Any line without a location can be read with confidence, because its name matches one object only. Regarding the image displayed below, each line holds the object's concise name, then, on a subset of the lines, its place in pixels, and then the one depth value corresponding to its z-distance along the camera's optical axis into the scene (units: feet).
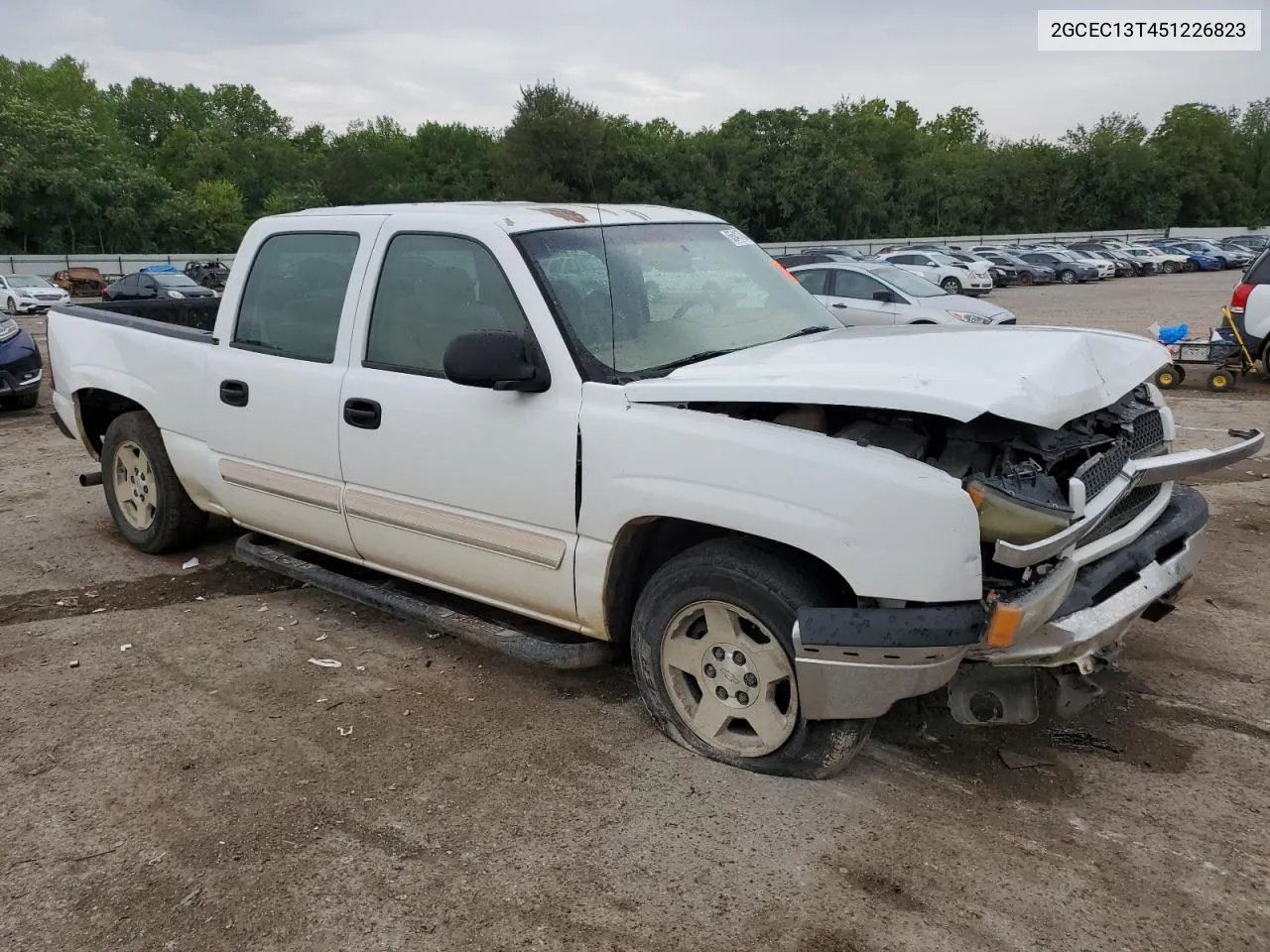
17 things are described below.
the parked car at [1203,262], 160.15
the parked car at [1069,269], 142.41
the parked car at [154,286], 95.06
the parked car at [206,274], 125.39
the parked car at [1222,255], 161.27
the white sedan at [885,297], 50.52
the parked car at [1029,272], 140.77
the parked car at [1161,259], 157.28
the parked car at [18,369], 37.70
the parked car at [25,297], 93.97
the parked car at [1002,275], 136.95
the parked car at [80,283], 136.87
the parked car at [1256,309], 40.52
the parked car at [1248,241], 180.55
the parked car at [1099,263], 145.28
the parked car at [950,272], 109.81
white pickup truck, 9.46
